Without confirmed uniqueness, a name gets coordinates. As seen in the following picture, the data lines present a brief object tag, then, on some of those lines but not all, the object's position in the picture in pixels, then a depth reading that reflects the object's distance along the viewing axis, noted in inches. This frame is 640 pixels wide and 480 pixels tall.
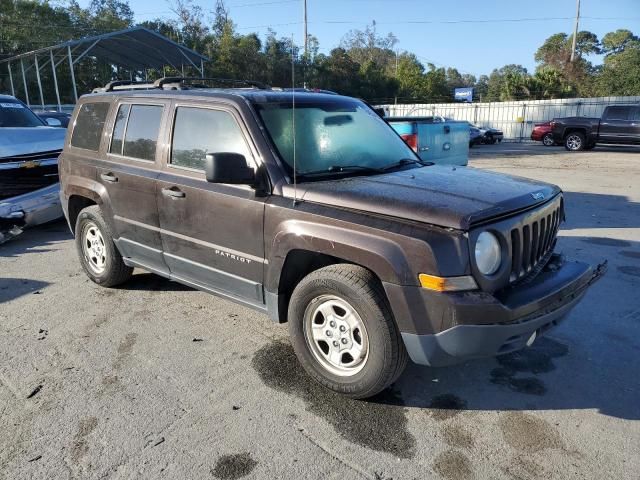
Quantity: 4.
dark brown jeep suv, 109.5
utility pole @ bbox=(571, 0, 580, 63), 1893.2
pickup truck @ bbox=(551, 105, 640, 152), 770.2
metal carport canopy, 986.1
